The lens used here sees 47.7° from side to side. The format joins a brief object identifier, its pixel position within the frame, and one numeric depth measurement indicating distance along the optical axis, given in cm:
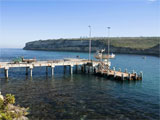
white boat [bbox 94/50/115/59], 5690
